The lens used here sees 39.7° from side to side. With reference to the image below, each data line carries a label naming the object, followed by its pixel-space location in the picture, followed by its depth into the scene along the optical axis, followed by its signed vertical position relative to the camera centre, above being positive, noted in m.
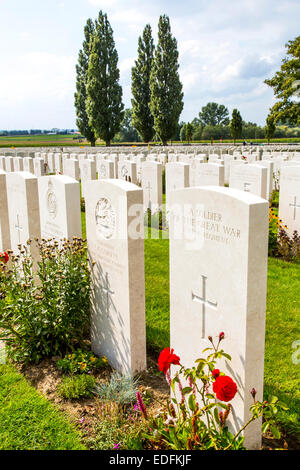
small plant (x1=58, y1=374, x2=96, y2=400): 3.48 -1.98
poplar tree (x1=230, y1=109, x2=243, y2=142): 47.81 +2.53
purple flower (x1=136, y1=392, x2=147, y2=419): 2.71 -1.66
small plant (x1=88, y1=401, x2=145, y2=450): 2.87 -1.97
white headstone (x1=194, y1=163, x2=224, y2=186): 8.58 -0.58
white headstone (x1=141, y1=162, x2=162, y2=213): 10.16 -0.91
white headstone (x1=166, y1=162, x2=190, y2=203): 8.88 -0.61
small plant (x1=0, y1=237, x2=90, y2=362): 3.83 -1.43
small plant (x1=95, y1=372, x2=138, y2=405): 3.31 -1.94
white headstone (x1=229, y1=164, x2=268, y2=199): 7.86 -0.63
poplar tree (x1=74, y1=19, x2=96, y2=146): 42.53 +6.21
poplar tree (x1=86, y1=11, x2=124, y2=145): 38.91 +5.84
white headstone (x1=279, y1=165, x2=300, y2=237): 7.26 -0.93
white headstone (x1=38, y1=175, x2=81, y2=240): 4.48 -0.62
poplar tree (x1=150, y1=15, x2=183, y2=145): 39.66 +5.84
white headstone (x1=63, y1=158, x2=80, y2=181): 12.84 -0.60
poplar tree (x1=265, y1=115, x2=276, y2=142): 42.49 +1.54
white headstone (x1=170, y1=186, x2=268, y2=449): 2.48 -0.84
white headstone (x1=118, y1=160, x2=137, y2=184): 12.09 -0.68
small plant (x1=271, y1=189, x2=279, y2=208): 10.67 -1.39
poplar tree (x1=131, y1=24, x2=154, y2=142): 42.03 +6.15
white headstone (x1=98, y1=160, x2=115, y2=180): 12.00 -0.62
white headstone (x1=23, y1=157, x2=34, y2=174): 16.06 -0.61
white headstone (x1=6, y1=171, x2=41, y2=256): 5.20 -0.70
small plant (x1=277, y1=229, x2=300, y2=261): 7.07 -1.72
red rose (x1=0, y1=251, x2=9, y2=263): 4.68 -1.21
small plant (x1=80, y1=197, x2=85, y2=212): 10.82 -1.48
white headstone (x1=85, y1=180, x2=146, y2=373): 3.60 -1.10
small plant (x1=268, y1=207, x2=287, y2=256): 7.28 -1.54
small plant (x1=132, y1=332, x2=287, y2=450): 2.49 -1.74
